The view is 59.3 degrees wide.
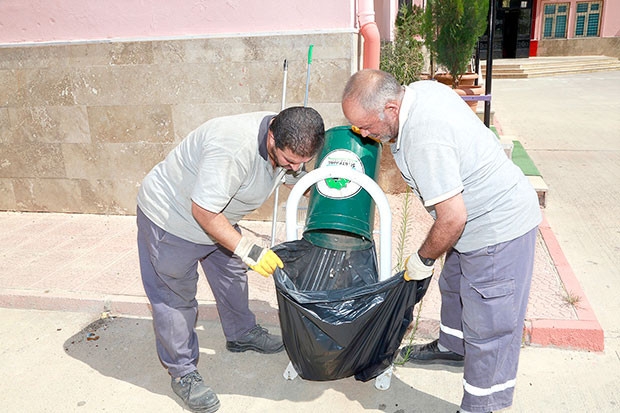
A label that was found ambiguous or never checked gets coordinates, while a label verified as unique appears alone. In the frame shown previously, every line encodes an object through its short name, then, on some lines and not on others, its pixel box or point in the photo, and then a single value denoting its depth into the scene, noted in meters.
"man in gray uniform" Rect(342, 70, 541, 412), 2.04
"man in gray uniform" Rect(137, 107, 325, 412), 2.32
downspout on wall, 4.96
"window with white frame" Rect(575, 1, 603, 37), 23.11
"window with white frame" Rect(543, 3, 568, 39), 23.48
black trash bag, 2.38
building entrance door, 23.56
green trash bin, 2.74
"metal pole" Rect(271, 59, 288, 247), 4.05
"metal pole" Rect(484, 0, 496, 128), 5.84
